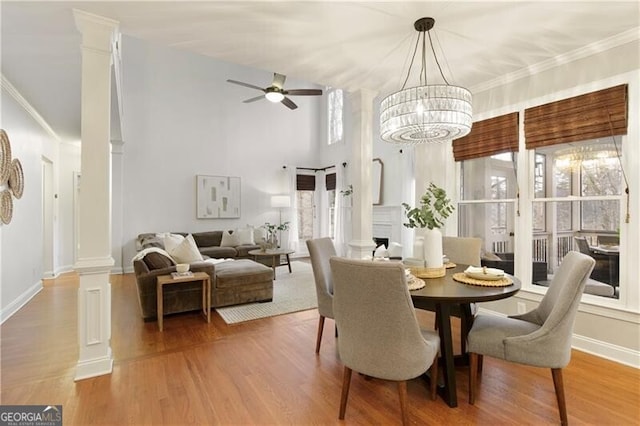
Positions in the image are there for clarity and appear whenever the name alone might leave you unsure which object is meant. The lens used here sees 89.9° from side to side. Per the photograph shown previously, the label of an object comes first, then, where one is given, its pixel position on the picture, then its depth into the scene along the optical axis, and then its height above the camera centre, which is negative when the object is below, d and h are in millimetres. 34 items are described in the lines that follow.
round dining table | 1931 -517
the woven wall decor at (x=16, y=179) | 3773 +397
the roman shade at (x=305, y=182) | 8758 +823
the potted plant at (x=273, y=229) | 7677 -417
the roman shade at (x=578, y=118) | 2707 +869
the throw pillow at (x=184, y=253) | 4086 -524
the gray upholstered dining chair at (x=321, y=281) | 2797 -619
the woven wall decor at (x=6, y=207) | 3498 +57
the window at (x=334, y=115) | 8469 +2643
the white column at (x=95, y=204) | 2379 +61
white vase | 2535 -283
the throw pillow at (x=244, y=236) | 7070 -529
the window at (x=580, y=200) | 2850 +117
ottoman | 4074 -950
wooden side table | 3457 -829
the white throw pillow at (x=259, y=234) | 7422 -529
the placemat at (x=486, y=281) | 2184 -483
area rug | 3830 -1222
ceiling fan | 4917 +1945
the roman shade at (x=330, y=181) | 8461 +837
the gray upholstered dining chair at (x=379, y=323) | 1663 -607
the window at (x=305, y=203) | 8820 +255
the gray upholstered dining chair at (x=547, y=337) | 1819 -774
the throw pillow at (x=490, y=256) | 3772 -524
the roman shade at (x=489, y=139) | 3488 +854
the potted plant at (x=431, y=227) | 2453 -114
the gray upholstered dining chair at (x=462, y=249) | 3146 -372
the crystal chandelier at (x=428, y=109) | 2404 +791
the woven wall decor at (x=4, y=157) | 3404 +598
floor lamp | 7688 +259
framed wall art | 7277 +359
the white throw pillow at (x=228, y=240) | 6969 -609
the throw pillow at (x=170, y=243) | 4268 -419
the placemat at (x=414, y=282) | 2100 -482
